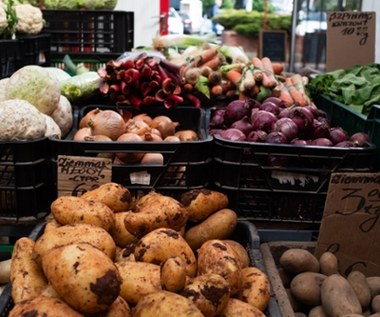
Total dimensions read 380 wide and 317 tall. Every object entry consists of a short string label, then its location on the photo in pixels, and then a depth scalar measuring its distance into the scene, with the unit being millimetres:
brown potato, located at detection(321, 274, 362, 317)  1729
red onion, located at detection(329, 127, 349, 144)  2230
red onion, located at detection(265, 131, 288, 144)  2123
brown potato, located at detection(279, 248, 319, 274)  1960
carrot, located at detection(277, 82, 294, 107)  2985
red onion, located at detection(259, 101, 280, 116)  2506
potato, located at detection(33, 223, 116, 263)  1428
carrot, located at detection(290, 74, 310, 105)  3107
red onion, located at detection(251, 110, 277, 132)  2316
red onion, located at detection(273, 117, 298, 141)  2191
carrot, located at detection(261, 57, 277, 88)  3035
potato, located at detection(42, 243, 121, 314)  1199
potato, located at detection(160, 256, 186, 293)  1300
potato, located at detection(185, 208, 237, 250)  1842
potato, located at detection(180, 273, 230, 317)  1279
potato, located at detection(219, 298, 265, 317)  1366
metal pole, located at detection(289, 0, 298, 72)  8447
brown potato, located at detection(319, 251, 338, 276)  1960
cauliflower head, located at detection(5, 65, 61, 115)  2299
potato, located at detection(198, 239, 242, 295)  1440
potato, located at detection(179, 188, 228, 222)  1857
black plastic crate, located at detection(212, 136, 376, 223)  1969
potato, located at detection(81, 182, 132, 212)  1734
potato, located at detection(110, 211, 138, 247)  1692
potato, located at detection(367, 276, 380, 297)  1936
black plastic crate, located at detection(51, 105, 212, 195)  1938
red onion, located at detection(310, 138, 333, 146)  2178
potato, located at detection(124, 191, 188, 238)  1626
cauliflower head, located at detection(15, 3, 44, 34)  3510
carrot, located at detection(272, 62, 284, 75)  3738
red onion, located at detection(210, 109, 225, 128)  2605
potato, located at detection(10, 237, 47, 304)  1391
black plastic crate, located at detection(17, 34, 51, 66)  3122
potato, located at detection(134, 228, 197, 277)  1491
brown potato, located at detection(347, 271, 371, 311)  1865
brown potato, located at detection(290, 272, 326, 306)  1879
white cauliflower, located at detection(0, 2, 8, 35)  3051
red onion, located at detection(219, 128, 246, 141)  2244
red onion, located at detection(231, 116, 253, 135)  2367
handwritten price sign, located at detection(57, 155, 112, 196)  1892
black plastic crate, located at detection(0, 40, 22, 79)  2842
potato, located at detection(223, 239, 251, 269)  1744
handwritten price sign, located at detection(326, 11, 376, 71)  3141
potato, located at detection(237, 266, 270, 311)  1480
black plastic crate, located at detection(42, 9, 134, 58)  3785
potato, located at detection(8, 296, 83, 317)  1168
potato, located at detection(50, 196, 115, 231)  1583
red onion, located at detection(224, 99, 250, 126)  2535
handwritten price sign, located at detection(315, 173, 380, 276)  1883
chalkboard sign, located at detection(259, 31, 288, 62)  9305
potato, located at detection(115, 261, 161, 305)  1386
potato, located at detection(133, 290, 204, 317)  1187
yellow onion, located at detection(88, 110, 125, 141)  2217
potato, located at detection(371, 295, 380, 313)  1846
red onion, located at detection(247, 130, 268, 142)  2175
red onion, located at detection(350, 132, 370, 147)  2129
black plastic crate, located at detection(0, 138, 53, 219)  1880
